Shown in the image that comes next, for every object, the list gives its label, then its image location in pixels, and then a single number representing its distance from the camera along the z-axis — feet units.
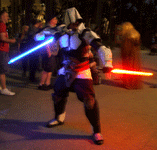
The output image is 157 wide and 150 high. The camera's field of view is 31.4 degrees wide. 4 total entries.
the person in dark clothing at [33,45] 24.78
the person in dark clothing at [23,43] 25.96
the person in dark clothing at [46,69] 22.45
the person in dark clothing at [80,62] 12.19
